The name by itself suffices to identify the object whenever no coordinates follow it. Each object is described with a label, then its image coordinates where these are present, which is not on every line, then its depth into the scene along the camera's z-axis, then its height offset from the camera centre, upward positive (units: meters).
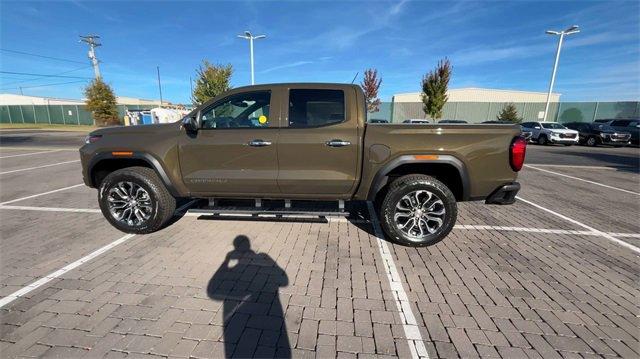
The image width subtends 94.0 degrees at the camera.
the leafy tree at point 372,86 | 35.25 +4.23
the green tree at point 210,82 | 25.08 +3.13
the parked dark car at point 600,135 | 19.17 -0.55
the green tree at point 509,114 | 28.79 +1.04
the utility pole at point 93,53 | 34.62 +7.75
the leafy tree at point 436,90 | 28.23 +3.15
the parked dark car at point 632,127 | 19.39 -0.01
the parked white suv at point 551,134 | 19.34 -0.51
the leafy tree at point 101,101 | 30.64 +1.61
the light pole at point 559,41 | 23.53 +6.79
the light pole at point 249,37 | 22.69 +6.19
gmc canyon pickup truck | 3.55 -0.48
